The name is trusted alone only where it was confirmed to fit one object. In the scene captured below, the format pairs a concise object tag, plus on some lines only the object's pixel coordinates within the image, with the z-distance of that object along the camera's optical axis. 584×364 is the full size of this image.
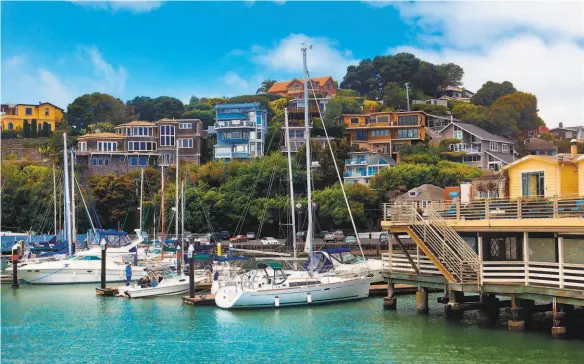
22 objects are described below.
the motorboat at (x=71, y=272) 57.37
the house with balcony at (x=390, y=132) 113.31
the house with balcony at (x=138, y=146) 106.38
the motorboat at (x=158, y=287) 47.62
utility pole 133.73
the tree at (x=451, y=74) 156.00
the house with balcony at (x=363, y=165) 103.12
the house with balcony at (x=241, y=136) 109.69
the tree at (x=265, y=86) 166.80
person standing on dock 50.25
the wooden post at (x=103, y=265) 51.06
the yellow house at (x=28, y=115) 131.88
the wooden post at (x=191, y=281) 44.09
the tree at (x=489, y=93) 147.12
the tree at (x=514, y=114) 124.31
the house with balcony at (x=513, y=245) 30.28
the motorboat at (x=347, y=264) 46.22
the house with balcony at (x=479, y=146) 108.50
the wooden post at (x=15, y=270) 55.66
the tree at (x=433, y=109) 127.44
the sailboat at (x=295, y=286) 41.62
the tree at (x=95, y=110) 137.75
